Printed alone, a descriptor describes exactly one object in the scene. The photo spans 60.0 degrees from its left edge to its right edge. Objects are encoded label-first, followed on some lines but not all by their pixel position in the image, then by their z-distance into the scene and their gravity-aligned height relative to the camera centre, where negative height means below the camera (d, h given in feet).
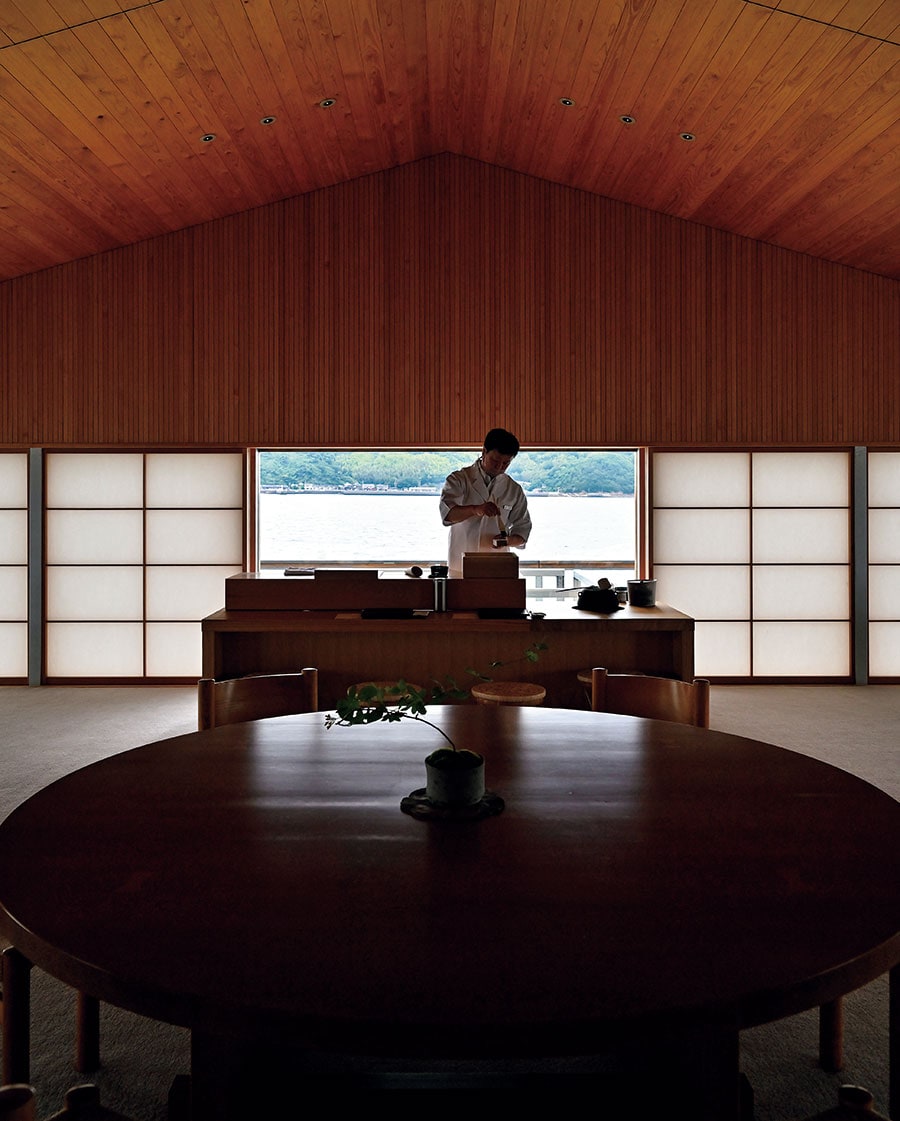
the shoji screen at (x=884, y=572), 18.90 -0.40
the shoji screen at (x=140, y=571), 18.81 -0.44
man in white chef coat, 13.76 +1.04
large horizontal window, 32.76 +2.29
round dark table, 2.68 -1.49
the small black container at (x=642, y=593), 12.53 -0.62
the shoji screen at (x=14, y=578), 18.84 -0.62
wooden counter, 12.01 -1.55
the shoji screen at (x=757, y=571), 18.99 -0.39
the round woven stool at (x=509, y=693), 10.65 -1.92
